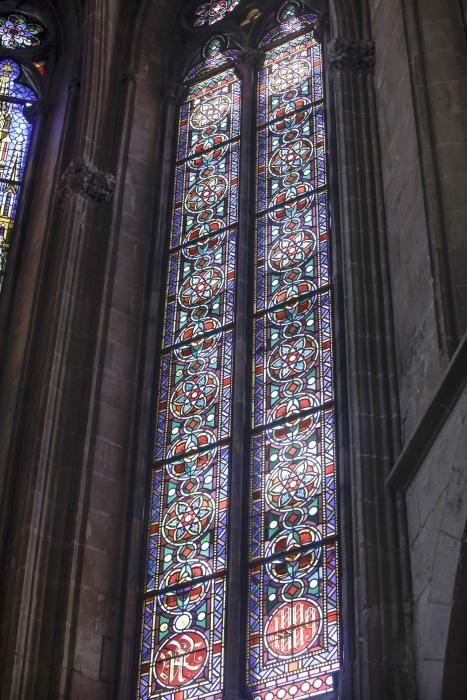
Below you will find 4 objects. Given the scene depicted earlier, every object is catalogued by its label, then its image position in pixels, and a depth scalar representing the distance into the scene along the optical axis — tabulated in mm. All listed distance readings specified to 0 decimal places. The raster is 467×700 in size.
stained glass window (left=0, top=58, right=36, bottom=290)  15297
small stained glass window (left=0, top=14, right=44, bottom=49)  16984
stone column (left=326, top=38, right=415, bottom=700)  9680
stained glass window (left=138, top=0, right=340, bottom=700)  11023
